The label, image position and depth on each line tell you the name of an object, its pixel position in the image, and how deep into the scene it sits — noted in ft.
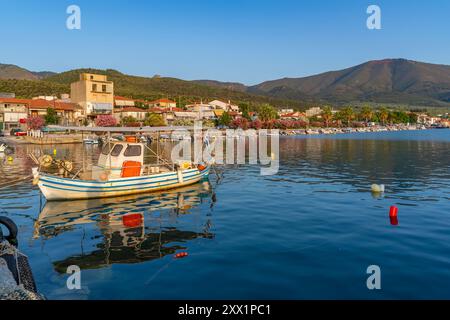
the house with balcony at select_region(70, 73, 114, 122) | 407.71
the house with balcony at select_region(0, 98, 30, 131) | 349.41
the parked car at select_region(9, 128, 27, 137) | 310.12
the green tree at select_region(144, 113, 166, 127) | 382.42
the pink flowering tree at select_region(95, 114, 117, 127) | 356.67
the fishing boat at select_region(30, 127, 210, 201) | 80.64
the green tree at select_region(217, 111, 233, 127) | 484.29
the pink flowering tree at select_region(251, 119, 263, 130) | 499.92
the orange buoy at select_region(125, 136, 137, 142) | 90.74
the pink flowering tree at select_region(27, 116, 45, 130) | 328.17
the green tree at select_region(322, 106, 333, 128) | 618.85
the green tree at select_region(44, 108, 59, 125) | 341.41
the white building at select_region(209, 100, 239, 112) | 605.31
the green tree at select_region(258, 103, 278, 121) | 517.10
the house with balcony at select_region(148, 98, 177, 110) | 518.54
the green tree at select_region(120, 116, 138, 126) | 382.53
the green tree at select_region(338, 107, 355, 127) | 645.38
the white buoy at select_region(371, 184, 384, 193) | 94.38
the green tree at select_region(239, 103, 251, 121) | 539.29
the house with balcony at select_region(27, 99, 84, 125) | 359.85
